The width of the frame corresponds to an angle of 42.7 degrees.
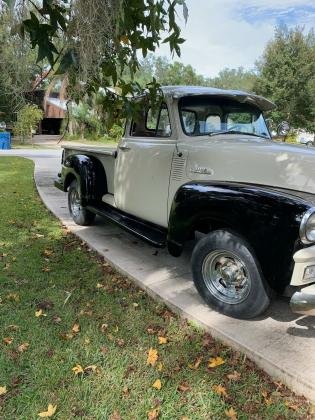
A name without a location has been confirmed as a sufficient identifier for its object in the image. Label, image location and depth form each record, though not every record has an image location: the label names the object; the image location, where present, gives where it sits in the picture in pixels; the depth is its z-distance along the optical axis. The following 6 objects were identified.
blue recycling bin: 25.91
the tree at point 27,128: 27.67
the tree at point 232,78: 33.51
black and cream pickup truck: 2.97
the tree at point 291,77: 30.12
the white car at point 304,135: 31.57
